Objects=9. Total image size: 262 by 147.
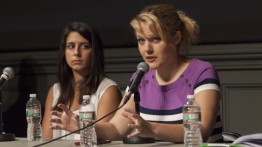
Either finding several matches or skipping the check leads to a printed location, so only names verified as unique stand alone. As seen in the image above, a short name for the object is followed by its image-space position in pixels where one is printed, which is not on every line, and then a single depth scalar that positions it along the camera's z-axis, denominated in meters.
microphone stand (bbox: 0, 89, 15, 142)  5.05
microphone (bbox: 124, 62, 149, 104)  4.14
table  4.40
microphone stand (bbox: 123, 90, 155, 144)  4.49
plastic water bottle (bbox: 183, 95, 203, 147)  4.02
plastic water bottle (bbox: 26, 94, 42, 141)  5.13
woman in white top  6.27
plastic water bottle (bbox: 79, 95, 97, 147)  4.31
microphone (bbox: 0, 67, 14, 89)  5.34
